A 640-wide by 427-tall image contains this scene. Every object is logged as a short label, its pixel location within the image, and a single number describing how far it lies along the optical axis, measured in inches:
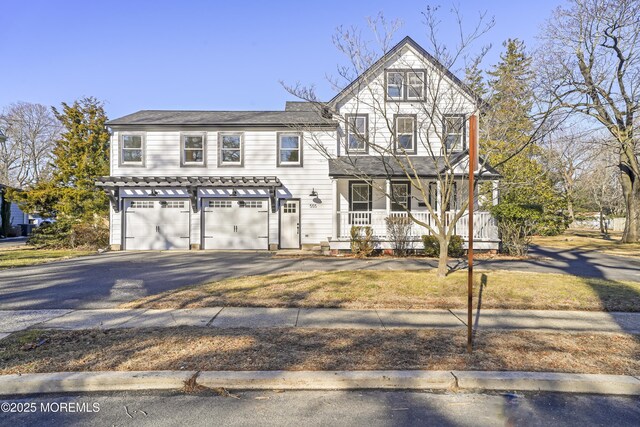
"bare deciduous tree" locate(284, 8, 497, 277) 596.8
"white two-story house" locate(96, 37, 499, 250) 682.2
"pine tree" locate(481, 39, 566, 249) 372.2
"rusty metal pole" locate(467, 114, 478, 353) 182.4
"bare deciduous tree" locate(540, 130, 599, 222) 900.6
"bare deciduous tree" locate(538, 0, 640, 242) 742.5
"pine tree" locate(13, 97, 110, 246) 772.0
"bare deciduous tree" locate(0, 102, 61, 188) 1683.1
